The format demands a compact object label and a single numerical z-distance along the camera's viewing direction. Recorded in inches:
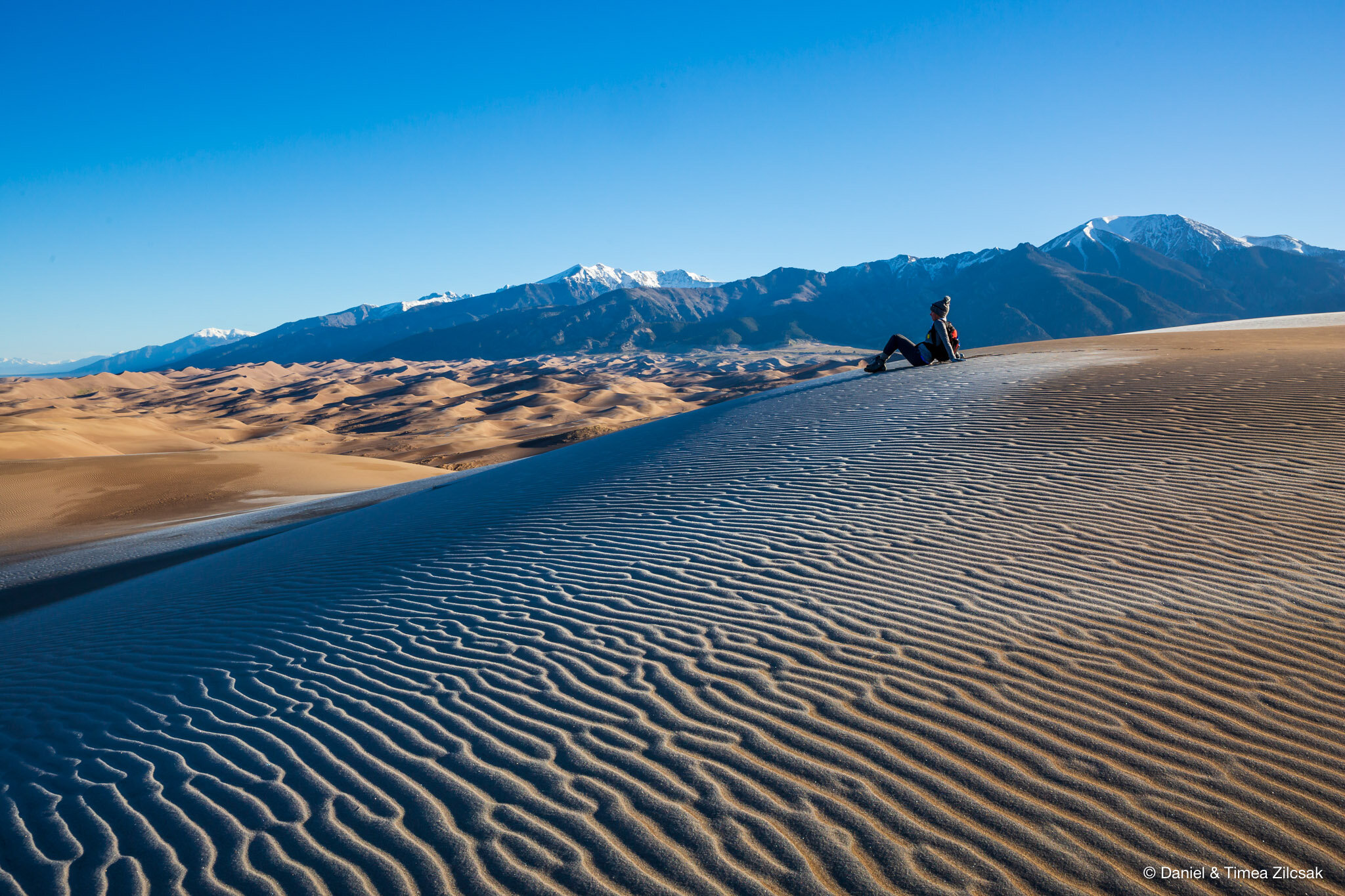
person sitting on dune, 572.1
